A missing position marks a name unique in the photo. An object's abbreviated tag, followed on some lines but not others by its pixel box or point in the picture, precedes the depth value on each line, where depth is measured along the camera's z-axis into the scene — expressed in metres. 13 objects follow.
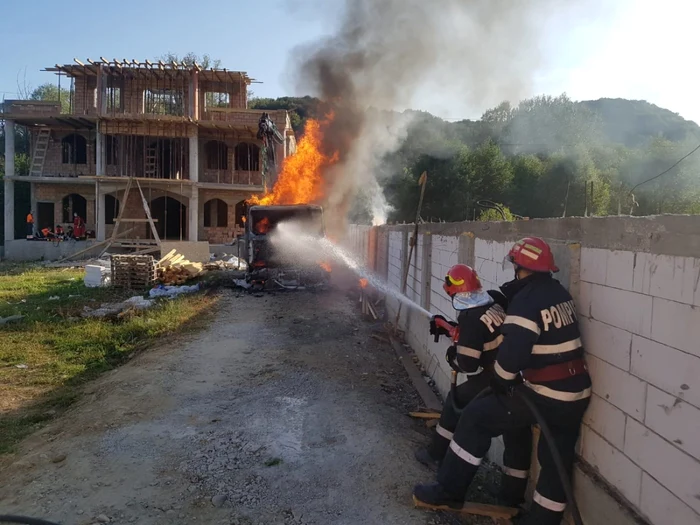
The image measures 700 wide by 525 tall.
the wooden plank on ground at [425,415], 5.00
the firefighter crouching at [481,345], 3.35
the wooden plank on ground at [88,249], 22.00
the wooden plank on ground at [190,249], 19.17
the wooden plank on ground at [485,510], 3.22
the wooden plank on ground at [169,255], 16.27
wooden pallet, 14.37
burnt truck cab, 13.53
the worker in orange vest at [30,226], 25.30
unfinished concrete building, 24.62
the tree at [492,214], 21.05
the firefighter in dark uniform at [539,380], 2.79
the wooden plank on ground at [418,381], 5.40
